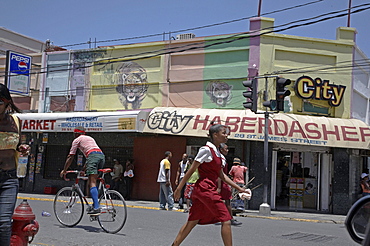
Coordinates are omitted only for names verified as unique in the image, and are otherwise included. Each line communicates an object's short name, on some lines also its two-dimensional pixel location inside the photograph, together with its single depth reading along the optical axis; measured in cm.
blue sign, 2172
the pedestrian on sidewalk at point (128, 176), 1902
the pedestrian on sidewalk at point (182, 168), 1499
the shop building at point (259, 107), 1719
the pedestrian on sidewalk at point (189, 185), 1239
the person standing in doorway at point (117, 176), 1931
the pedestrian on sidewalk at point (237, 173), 1353
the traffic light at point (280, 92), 1373
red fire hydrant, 489
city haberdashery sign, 1664
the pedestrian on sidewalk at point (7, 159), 446
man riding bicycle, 818
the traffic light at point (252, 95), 1414
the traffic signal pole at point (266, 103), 1382
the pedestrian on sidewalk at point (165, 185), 1493
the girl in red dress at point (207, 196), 580
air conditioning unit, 2018
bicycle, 828
